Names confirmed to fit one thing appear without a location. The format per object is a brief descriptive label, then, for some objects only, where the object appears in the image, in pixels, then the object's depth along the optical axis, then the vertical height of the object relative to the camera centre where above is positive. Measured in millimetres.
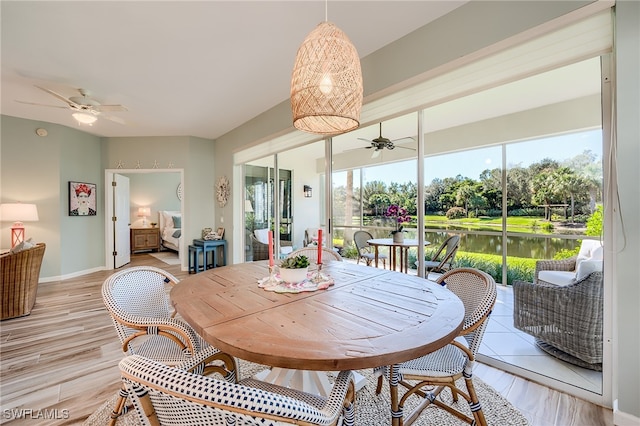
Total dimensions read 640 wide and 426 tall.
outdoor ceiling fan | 3779 +924
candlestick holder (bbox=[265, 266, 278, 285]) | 1705 -426
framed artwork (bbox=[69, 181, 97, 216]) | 5242 +267
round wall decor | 5812 +451
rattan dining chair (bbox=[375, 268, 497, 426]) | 1372 -784
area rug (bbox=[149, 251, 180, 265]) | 6883 -1239
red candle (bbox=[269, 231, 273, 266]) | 1737 -276
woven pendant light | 1478 +719
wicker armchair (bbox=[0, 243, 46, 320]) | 3137 -780
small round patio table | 3672 -536
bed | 7906 -500
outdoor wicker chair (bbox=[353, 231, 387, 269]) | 4309 -561
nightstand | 8141 -802
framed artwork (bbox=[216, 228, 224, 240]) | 5919 -458
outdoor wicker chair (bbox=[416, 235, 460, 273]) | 3625 -629
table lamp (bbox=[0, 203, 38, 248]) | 4141 -38
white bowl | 1672 -381
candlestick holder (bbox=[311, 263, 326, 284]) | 1740 -430
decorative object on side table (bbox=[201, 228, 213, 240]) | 5841 -432
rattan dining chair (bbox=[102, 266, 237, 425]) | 1455 -648
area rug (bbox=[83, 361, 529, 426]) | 1673 -1265
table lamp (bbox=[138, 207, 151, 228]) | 8654 -65
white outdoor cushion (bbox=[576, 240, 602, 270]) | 2562 -392
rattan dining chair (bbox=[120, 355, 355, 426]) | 622 -444
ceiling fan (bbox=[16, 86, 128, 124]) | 3385 +1307
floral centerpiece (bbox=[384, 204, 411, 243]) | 3656 -102
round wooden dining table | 932 -462
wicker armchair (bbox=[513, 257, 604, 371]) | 1994 -857
